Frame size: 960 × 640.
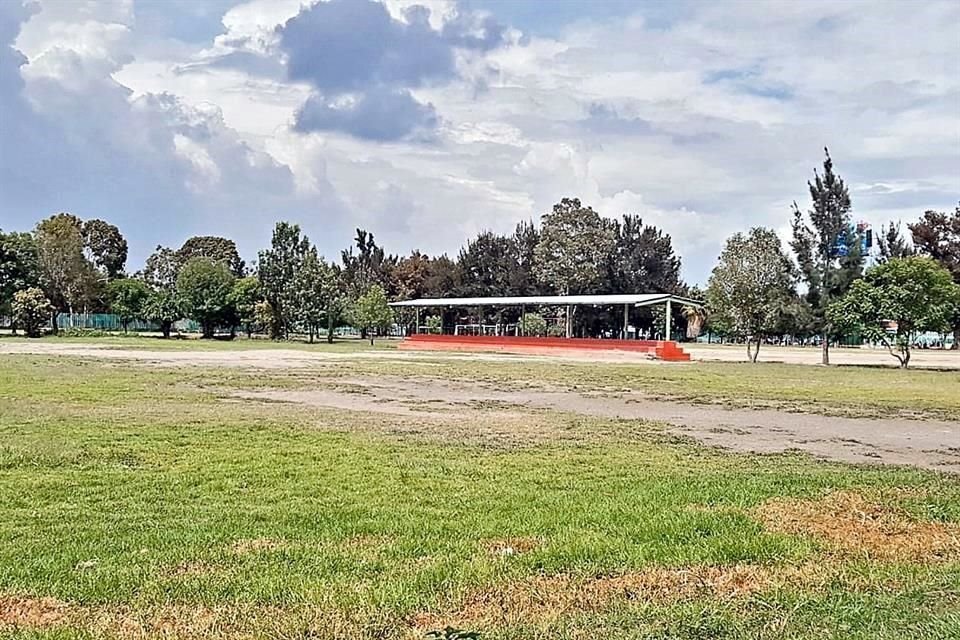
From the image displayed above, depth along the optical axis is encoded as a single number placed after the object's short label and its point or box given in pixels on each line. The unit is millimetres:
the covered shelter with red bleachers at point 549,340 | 48931
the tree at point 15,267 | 78062
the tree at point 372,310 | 76125
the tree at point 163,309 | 82938
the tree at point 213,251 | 114925
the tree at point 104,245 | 107812
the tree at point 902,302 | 40875
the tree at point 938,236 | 72375
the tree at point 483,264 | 92438
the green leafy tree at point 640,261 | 86250
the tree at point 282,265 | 78250
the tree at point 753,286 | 46844
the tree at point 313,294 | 75875
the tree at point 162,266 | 113438
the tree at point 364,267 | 102981
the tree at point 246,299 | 82062
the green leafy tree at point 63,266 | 82188
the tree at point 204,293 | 81312
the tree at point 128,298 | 86438
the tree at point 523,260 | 88750
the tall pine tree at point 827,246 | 45531
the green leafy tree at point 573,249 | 83938
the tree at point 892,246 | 75100
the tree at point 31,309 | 73188
